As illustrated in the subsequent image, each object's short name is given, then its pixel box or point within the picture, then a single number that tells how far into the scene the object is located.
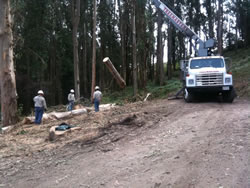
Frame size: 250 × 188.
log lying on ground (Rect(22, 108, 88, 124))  12.45
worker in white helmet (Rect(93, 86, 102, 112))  14.72
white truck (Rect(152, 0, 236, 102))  13.38
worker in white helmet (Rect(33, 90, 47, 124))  12.20
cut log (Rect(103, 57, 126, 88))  16.46
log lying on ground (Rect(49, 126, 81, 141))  8.12
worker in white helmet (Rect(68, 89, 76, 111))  17.30
